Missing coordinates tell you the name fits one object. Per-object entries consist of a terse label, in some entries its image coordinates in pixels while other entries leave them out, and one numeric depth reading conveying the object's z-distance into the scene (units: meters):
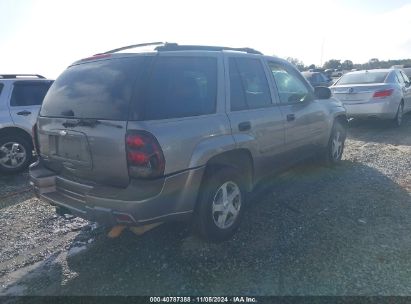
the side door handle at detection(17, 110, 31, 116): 6.41
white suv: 6.24
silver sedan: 8.76
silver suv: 2.73
